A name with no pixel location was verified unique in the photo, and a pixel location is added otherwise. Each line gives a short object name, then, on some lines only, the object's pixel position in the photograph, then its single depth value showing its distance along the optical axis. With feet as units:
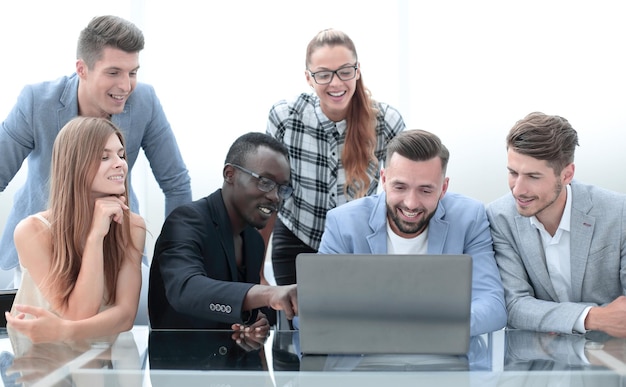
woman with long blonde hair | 7.95
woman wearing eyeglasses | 10.28
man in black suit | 7.61
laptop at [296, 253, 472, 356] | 5.92
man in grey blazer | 8.09
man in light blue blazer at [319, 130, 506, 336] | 8.30
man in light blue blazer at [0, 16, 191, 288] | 9.27
